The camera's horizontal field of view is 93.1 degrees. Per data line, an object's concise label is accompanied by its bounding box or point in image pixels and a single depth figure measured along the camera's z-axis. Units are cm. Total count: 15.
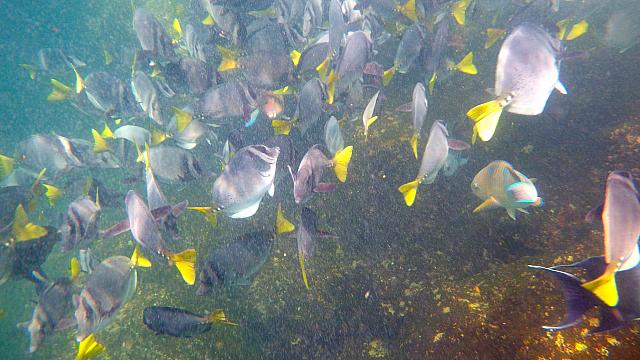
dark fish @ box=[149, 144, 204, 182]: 404
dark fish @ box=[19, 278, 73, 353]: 388
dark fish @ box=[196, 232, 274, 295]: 285
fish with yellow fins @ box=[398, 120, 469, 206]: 268
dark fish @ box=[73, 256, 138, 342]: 309
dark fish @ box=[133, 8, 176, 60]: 453
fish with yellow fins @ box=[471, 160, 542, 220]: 261
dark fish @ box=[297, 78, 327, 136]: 345
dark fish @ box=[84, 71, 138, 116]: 536
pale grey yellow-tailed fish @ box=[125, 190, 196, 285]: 266
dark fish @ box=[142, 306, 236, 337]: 270
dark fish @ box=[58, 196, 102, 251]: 398
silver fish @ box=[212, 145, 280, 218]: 295
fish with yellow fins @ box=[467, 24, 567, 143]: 221
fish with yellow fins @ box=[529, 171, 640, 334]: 144
